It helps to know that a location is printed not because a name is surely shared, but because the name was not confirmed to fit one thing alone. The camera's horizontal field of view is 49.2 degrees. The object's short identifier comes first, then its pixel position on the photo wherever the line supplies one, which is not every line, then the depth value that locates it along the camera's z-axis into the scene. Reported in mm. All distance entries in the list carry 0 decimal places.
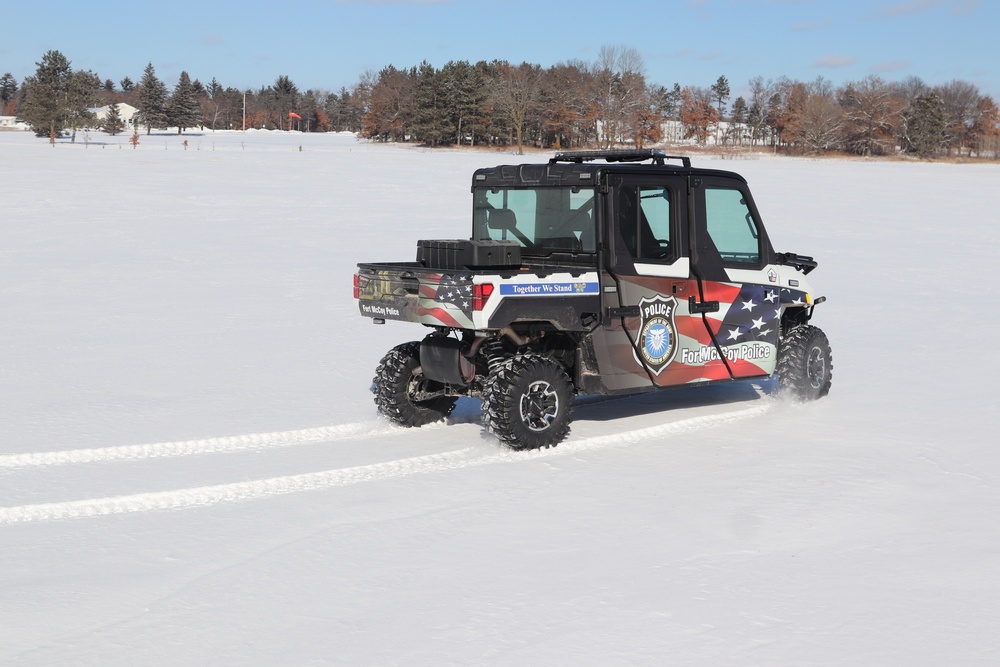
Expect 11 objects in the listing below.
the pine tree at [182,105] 126825
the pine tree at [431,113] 90500
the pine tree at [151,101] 121625
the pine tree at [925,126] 95562
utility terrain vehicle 7476
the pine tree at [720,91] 171500
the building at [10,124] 134138
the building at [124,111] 161038
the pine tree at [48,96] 84125
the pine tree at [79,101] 83188
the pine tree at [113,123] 94812
